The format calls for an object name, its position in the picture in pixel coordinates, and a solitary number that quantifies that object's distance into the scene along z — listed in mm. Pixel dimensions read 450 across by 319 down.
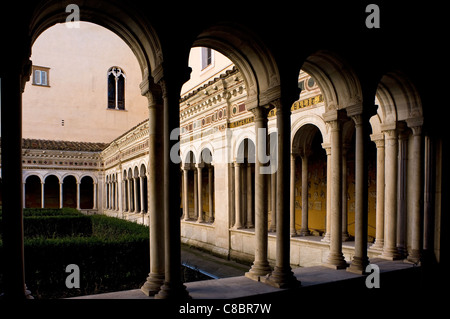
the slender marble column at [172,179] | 3818
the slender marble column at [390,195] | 6461
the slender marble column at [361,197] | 5367
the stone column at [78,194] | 23539
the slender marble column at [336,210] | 5516
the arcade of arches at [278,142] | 3850
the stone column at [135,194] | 19141
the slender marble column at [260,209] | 4797
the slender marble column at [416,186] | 6144
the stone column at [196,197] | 14659
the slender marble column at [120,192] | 21469
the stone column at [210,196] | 13032
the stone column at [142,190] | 17828
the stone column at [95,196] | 25422
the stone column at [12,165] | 3189
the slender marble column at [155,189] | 4066
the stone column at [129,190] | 20406
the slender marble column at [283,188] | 4625
